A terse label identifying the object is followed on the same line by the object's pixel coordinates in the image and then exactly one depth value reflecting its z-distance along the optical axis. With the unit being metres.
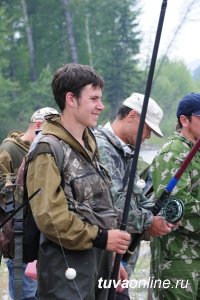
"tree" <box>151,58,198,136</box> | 68.91
